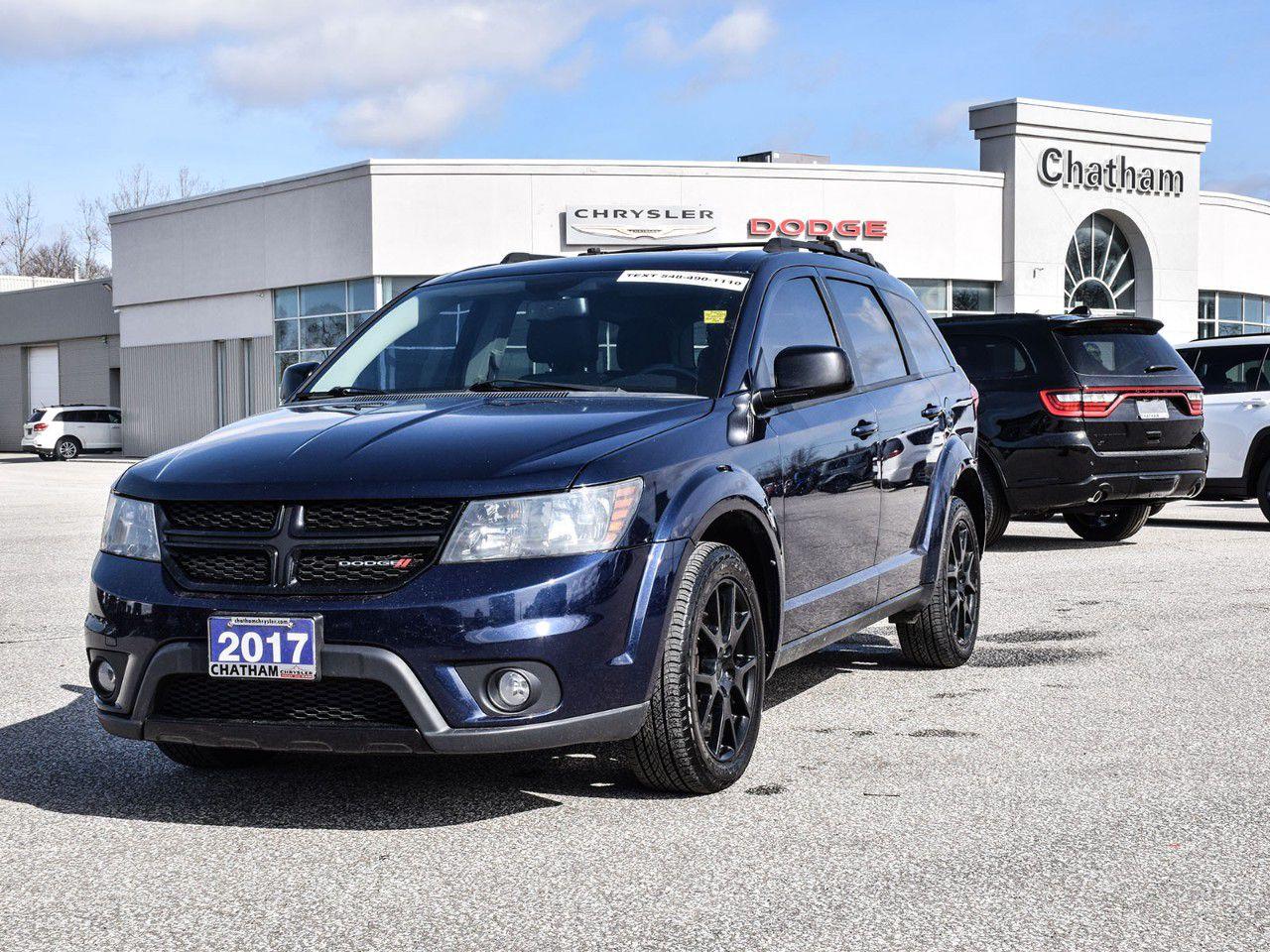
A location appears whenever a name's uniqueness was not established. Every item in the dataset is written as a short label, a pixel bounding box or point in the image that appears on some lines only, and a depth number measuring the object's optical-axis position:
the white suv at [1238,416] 14.21
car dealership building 36.97
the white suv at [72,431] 44.78
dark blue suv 4.21
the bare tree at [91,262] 85.31
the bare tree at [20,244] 86.62
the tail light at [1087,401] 11.62
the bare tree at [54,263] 86.69
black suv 11.60
